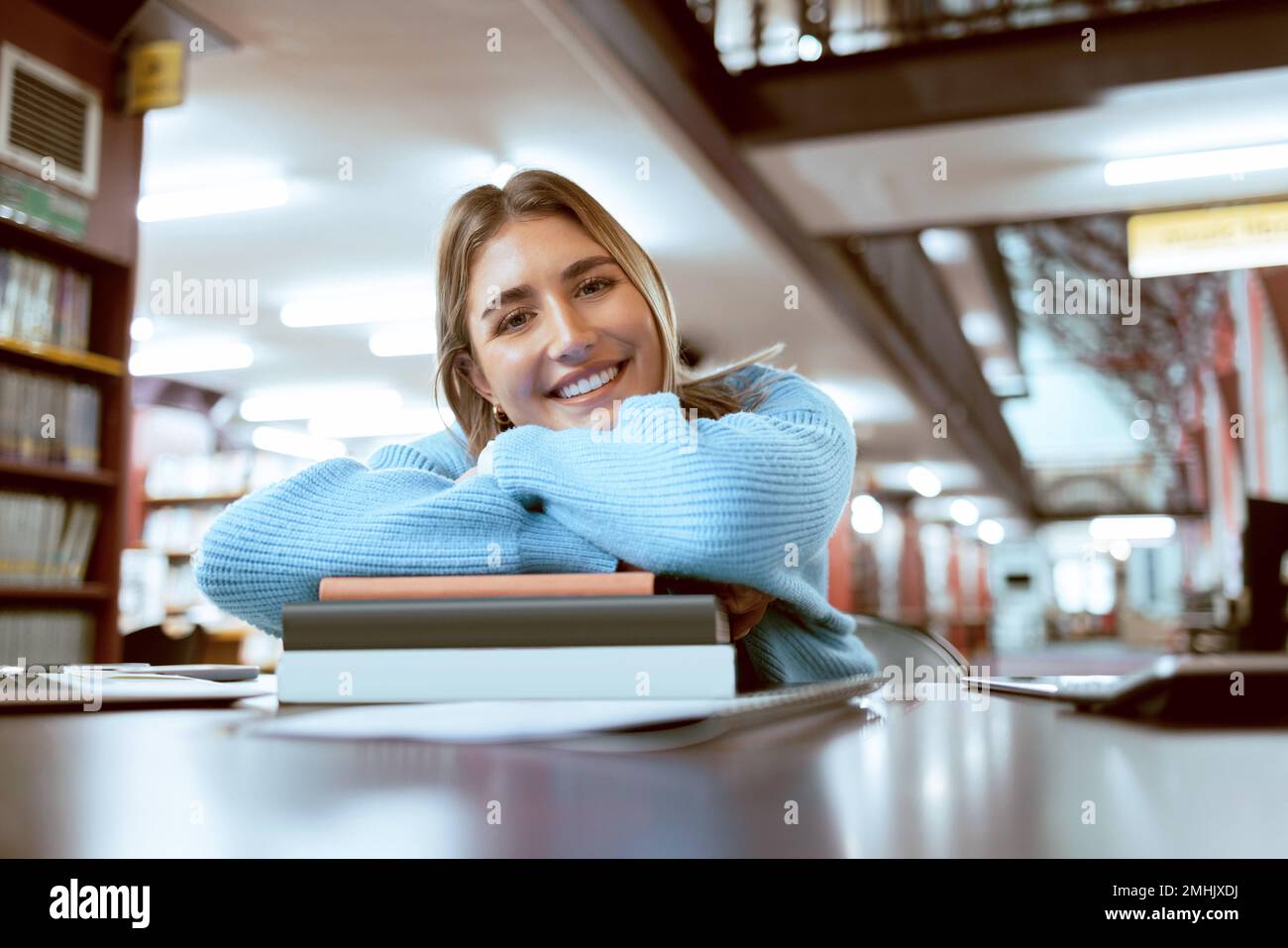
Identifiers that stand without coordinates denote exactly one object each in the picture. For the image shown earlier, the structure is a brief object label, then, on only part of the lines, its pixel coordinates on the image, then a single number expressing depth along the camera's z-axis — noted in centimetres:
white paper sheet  55
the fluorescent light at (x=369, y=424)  1038
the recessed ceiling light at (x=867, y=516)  1136
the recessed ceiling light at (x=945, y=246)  739
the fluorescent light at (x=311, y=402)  959
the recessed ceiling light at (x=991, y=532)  2666
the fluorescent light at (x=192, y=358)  828
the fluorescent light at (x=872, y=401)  941
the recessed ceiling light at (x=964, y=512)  2136
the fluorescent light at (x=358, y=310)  692
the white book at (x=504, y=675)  57
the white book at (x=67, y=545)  329
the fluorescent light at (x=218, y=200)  520
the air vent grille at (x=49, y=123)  306
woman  73
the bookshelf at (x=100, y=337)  324
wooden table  33
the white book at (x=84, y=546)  335
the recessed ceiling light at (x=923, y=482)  1622
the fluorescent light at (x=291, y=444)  1123
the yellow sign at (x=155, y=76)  347
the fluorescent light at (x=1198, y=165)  486
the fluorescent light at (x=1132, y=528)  2703
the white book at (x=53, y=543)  322
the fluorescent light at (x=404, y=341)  746
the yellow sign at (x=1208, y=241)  491
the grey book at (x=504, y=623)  57
